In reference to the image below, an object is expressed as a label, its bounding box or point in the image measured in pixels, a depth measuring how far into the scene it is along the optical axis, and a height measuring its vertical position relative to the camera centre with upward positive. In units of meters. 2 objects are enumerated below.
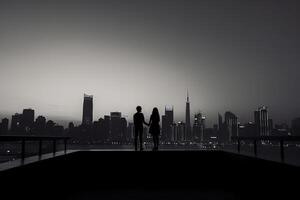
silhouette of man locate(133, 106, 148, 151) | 12.67 +0.41
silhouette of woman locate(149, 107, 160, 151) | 12.95 +0.29
